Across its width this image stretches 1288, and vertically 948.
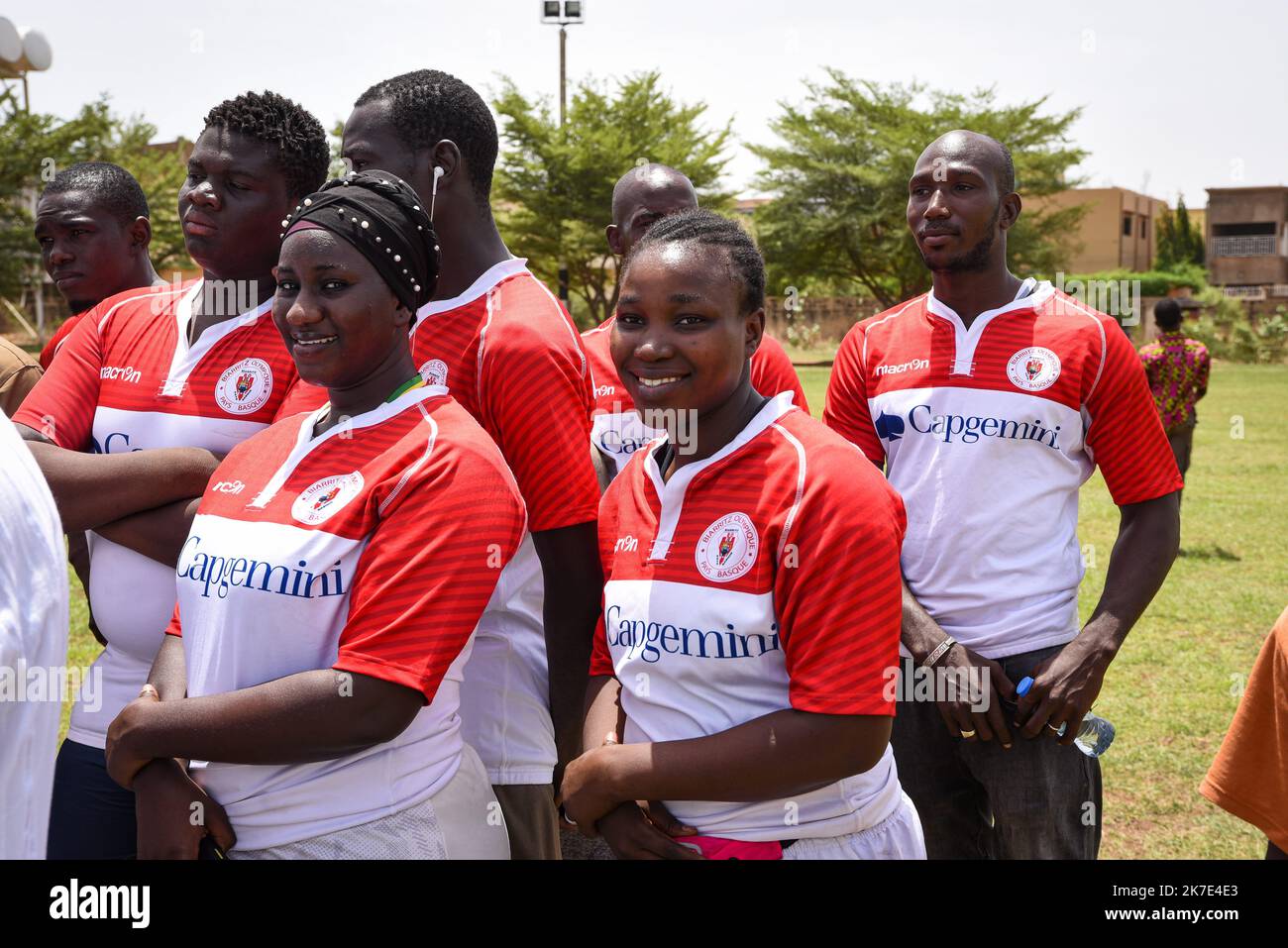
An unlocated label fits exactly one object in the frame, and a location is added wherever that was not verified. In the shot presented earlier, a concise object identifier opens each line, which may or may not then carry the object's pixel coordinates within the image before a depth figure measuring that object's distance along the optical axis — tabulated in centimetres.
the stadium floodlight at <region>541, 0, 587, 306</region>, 2598
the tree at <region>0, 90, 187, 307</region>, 3059
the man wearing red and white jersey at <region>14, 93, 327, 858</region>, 252
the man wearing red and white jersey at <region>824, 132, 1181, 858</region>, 298
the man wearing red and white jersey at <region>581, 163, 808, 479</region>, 368
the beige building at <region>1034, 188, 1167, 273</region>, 5481
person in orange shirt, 203
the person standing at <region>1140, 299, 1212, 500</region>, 1062
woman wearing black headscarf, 195
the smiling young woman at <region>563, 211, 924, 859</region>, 200
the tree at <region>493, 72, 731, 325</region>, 3366
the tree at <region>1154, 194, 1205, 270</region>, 5656
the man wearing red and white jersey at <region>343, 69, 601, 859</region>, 255
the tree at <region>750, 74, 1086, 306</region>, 3588
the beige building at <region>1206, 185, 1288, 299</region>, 5425
